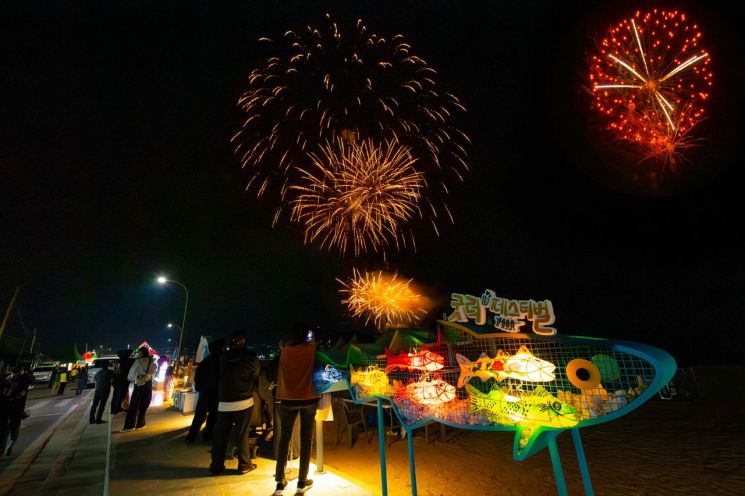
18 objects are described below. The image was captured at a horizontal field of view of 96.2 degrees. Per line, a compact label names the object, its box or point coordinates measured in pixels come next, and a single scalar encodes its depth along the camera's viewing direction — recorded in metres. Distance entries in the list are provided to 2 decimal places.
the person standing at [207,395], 6.38
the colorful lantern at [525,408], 2.51
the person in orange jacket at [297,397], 3.95
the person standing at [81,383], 19.90
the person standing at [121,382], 8.84
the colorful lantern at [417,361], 3.81
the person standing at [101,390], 8.85
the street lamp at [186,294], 16.98
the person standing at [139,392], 7.55
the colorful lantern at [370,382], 4.15
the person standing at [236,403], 4.55
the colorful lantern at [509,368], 2.71
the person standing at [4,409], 6.46
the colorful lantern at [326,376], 4.82
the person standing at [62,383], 20.58
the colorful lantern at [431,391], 3.46
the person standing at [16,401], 6.92
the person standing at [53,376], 25.64
